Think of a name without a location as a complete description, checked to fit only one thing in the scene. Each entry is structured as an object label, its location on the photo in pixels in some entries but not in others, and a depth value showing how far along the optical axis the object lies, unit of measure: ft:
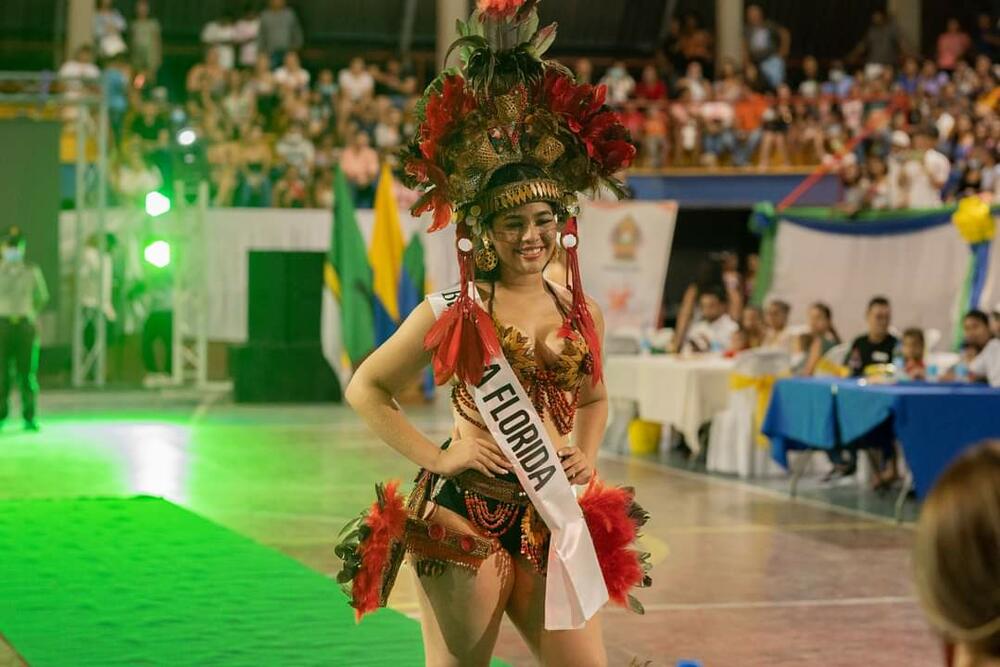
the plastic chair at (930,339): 46.41
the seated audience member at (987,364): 36.70
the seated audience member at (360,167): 72.90
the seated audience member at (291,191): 73.77
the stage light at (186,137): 69.26
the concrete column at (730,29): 88.84
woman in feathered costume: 12.57
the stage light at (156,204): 65.62
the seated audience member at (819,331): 42.37
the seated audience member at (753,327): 45.50
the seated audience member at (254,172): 74.08
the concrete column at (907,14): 94.22
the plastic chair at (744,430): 40.98
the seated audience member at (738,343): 45.57
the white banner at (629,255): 62.69
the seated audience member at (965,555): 5.56
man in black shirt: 39.91
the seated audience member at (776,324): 46.24
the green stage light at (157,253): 67.31
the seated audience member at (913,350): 37.62
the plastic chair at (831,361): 41.37
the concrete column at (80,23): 83.30
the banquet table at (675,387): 42.93
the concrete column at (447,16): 86.48
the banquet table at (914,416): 32.32
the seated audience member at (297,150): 74.49
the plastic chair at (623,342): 50.67
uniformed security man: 50.26
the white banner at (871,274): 57.98
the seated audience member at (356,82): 78.84
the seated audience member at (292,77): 77.61
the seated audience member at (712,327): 48.65
